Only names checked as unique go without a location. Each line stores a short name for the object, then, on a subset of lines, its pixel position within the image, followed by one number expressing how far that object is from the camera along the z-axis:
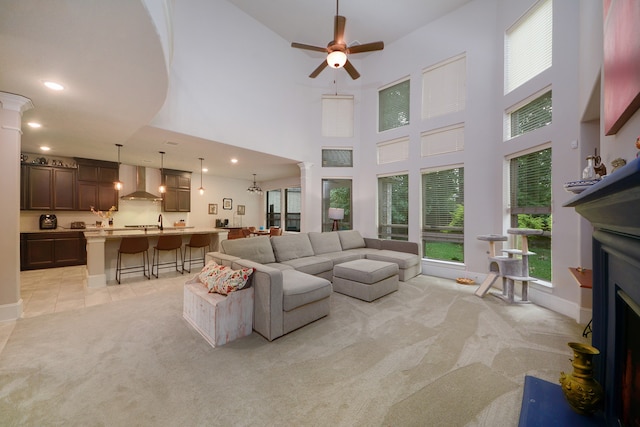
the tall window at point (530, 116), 3.43
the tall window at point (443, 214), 4.83
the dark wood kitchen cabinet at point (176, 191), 7.23
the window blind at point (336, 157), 6.43
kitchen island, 4.22
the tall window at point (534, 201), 3.49
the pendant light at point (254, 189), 8.02
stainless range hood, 6.63
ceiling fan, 3.26
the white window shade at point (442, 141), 4.79
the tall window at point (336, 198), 6.46
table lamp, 5.97
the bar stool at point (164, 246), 4.82
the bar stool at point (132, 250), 4.41
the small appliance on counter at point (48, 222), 5.63
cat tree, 3.42
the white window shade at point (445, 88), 4.78
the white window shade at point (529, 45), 3.46
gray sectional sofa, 2.48
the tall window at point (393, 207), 5.66
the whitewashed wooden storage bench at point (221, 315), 2.34
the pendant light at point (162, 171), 5.74
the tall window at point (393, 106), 5.65
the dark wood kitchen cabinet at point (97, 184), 5.95
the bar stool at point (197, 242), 5.17
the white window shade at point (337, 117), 6.43
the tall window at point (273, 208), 9.40
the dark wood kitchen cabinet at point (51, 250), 5.21
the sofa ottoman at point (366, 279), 3.50
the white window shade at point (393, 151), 5.60
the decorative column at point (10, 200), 2.88
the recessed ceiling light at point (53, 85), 2.61
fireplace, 0.73
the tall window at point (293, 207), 8.96
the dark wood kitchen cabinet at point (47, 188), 5.37
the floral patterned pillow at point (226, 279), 2.51
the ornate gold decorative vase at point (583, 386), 1.20
